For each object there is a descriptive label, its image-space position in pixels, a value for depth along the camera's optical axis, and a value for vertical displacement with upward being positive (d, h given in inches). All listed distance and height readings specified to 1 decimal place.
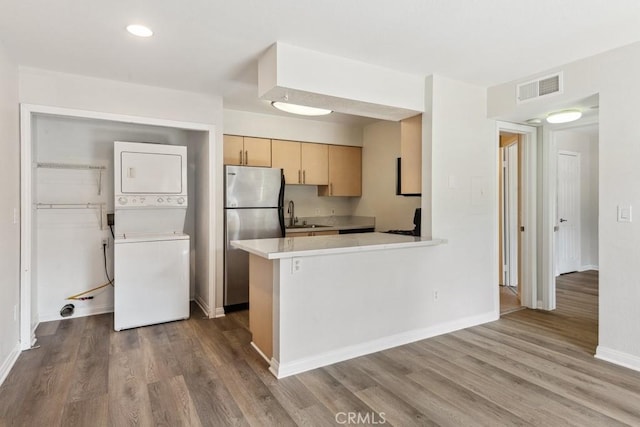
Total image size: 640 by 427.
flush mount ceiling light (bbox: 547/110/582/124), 133.4 +35.9
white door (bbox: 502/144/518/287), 195.2 -3.5
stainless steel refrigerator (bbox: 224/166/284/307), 162.4 -0.9
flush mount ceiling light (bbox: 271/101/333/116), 149.6 +43.3
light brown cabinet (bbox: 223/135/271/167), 176.6 +30.7
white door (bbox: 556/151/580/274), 237.0 -1.5
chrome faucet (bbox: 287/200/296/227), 205.6 +0.1
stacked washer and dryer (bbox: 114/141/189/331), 139.8 -10.4
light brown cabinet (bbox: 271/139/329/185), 191.2 +27.9
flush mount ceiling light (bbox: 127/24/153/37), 93.6 +48.0
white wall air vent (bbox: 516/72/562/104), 122.7 +43.6
